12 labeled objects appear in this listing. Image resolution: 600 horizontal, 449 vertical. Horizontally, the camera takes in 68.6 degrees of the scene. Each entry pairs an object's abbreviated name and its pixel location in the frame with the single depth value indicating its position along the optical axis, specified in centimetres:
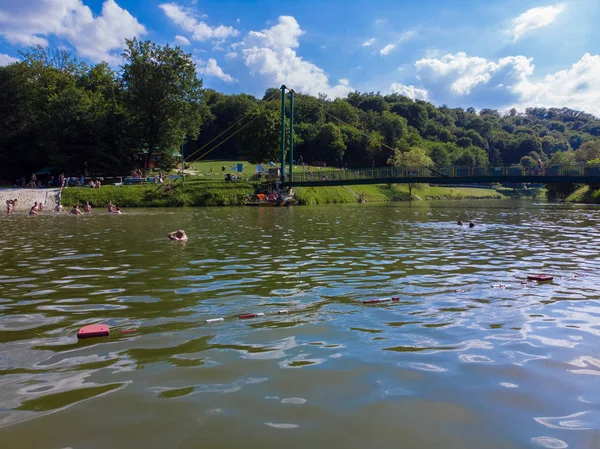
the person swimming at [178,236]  2000
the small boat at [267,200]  5678
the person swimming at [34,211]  3879
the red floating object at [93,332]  720
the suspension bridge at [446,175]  5390
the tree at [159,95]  6219
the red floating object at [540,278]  1186
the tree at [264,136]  6906
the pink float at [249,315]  826
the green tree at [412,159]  9066
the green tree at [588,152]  9281
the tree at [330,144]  11744
